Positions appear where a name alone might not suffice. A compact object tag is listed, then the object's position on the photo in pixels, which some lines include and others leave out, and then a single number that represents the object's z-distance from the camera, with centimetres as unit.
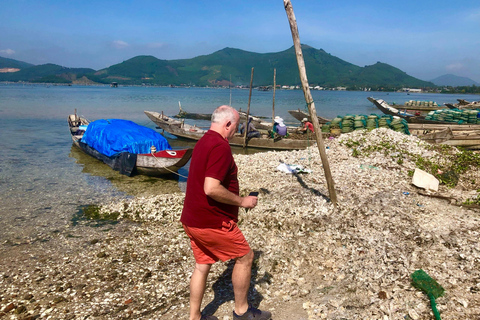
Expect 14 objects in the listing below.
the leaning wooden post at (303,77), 670
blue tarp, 1456
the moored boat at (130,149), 1325
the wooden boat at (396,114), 2538
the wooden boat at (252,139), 1980
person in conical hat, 2097
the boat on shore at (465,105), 3697
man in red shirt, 327
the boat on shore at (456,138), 1594
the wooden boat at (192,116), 3755
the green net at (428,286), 414
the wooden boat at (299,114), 2882
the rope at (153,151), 1327
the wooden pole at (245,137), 2063
